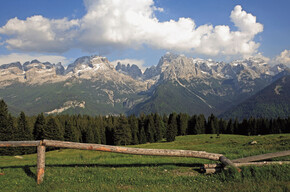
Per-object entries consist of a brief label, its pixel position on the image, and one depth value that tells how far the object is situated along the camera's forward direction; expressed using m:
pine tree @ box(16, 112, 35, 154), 73.03
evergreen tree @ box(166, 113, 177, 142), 86.06
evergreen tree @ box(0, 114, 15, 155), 61.92
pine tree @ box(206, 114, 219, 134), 121.12
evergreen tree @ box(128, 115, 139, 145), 103.25
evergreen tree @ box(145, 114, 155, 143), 106.56
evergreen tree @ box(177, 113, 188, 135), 123.50
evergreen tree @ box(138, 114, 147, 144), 105.52
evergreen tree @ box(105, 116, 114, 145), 112.88
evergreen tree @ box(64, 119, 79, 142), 94.04
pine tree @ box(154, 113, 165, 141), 108.88
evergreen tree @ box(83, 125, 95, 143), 102.40
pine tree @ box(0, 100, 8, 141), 62.78
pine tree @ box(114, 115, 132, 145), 95.44
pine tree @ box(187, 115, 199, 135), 124.39
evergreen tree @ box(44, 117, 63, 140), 80.69
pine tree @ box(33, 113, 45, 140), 84.21
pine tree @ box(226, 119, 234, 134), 122.88
